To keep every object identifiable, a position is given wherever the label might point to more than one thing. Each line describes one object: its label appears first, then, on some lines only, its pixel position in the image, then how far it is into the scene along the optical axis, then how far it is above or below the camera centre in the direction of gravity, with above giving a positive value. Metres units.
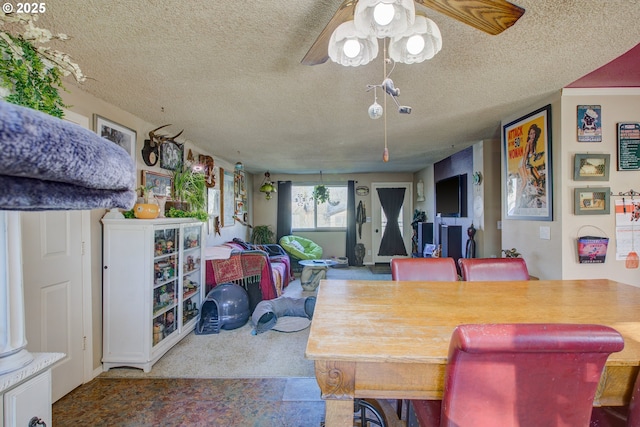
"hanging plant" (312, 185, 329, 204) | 6.83 +0.47
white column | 1.06 -0.32
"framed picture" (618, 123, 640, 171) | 2.22 +0.50
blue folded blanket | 0.30 +0.06
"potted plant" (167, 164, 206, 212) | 3.18 +0.29
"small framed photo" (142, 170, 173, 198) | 2.79 +0.32
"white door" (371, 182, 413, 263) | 6.97 -0.13
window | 7.12 +0.10
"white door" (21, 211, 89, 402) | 1.82 -0.50
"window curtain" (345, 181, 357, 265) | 6.87 -0.29
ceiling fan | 1.08 +0.77
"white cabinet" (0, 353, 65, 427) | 1.01 -0.66
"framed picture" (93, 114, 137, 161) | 2.26 +0.69
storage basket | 2.20 -0.28
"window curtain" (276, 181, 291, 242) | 6.84 +0.08
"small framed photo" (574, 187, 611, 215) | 2.22 +0.08
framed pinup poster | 2.38 +0.40
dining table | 0.93 -0.44
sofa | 3.57 -0.73
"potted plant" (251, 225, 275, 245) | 6.43 -0.50
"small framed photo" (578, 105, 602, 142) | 2.23 +0.68
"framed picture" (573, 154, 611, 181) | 2.22 +0.34
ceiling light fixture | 1.04 +0.72
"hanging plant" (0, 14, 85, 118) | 0.93 +0.49
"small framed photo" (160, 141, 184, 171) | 3.05 +0.65
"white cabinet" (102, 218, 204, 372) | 2.35 -0.64
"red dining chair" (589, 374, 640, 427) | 0.87 -0.76
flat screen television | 4.30 +0.26
